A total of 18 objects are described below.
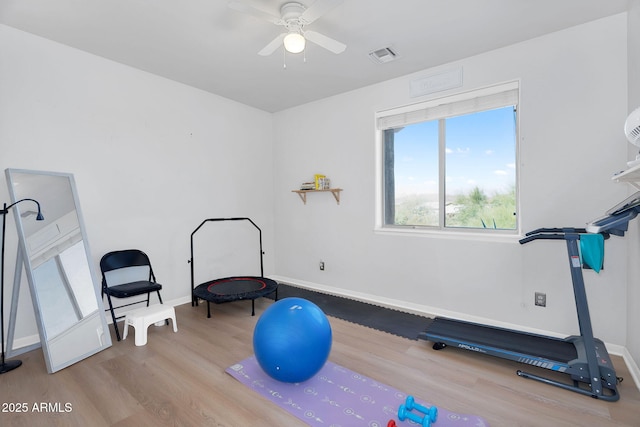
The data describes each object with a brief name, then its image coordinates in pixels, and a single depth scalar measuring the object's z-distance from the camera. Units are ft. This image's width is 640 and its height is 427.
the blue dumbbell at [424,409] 5.31
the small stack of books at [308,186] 13.99
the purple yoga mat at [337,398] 5.75
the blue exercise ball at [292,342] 6.40
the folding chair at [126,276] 9.32
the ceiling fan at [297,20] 6.42
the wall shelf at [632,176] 4.74
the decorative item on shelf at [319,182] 13.66
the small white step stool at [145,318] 8.87
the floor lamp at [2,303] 7.39
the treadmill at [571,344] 6.17
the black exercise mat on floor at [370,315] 9.89
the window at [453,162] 10.11
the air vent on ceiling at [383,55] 9.66
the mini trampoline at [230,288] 10.66
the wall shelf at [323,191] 13.42
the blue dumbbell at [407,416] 5.35
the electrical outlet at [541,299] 8.98
